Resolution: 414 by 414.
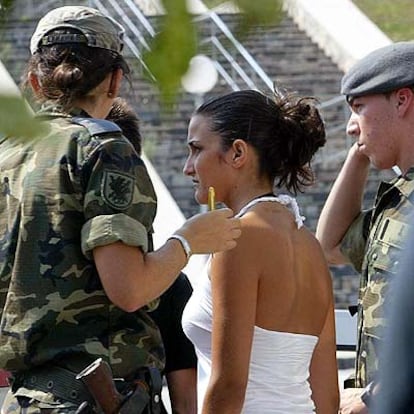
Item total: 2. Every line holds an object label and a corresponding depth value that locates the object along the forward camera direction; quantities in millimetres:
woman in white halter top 5633
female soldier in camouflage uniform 5031
